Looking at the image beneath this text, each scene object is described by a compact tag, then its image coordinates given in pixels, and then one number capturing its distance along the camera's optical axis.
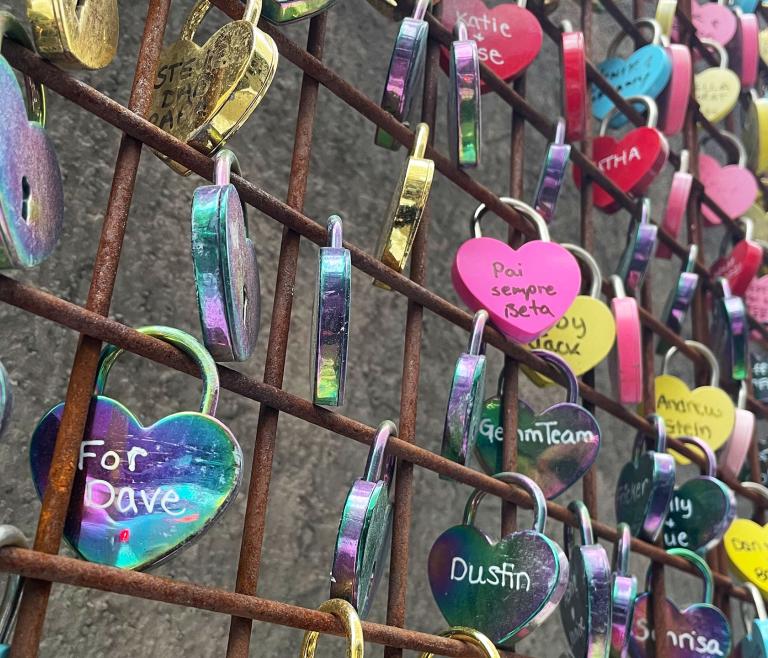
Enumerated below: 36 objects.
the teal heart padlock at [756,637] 0.64
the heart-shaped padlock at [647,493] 0.62
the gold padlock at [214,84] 0.38
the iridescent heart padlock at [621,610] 0.53
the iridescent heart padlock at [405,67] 0.50
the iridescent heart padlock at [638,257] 0.72
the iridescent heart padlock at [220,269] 0.34
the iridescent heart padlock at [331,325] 0.39
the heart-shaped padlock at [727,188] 0.99
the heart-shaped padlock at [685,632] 0.62
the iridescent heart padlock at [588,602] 0.50
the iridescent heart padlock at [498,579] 0.45
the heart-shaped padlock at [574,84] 0.68
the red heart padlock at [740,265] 0.93
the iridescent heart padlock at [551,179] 0.62
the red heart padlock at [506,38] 0.64
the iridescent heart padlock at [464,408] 0.46
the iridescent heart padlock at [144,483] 0.32
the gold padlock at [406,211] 0.46
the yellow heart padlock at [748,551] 0.73
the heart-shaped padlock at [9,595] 0.30
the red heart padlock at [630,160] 0.74
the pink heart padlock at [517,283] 0.54
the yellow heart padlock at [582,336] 0.61
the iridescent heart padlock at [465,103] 0.52
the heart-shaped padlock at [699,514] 0.67
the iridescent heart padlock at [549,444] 0.55
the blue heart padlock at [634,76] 0.82
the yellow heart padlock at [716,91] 1.01
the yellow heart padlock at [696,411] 0.77
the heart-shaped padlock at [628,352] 0.63
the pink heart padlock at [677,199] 0.83
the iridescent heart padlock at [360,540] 0.38
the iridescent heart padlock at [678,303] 0.79
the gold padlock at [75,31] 0.33
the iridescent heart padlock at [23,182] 0.29
